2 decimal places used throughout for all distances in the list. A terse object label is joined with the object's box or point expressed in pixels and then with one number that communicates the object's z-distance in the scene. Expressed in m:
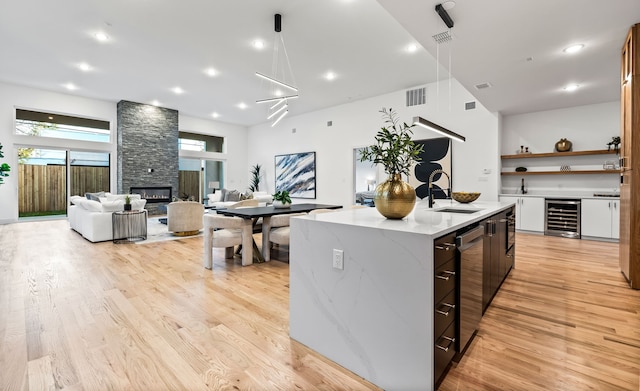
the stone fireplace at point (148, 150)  8.69
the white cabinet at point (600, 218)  5.17
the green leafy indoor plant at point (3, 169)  6.64
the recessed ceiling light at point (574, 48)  3.41
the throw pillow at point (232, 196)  9.12
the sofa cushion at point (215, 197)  9.53
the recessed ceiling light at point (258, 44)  4.89
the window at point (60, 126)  7.72
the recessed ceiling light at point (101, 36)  4.77
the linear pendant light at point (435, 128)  3.14
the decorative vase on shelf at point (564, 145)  5.97
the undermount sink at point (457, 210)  2.59
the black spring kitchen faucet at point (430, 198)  3.01
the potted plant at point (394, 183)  1.79
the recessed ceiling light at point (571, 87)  4.70
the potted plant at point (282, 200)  4.66
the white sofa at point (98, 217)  5.19
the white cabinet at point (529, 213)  5.92
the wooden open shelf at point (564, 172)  5.61
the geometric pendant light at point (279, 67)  4.37
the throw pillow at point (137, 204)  5.57
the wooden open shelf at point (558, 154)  5.61
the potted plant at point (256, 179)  11.54
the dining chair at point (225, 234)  3.68
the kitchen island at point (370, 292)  1.39
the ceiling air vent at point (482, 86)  4.61
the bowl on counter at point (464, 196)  3.27
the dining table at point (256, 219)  3.84
